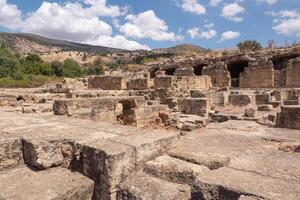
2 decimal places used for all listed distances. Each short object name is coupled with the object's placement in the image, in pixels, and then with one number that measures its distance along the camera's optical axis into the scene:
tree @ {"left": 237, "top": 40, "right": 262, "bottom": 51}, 33.66
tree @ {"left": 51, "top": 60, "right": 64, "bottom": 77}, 39.41
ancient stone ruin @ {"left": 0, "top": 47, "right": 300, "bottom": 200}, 1.69
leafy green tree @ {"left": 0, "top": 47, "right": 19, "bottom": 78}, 30.29
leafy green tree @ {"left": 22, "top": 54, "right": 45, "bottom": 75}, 35.69
